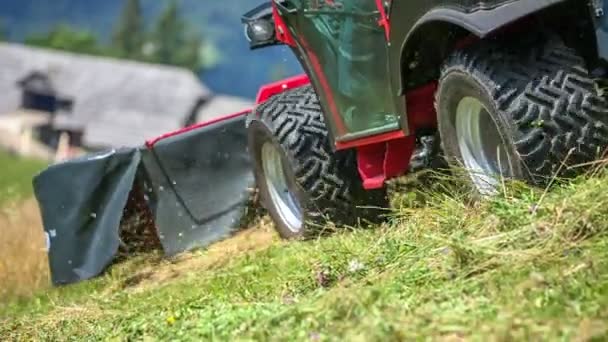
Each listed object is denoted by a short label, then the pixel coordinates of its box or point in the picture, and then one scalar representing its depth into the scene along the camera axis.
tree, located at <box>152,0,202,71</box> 102.31
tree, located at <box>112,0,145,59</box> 104.00
